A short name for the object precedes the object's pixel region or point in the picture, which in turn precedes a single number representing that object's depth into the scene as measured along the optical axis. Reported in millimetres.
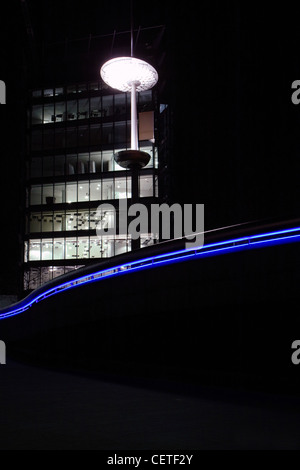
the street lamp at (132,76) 19297
